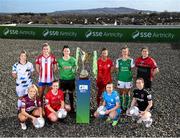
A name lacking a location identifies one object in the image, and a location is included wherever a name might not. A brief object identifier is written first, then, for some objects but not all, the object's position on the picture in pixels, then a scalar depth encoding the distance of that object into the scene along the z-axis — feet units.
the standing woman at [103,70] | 33.09
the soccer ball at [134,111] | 31.46
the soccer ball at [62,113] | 31.14
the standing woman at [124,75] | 33.24
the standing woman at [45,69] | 32.86
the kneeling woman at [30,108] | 30.37
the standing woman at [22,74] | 32.48
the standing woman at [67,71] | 32.40
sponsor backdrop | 75.41
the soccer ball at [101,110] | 31.85
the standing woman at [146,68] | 33.12
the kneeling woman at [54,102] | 31.04
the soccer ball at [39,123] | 30.22
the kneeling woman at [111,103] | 31.40
